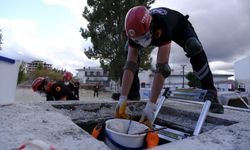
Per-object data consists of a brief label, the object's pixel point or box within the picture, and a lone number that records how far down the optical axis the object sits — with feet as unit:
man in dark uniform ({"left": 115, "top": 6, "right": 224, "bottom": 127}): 5.78
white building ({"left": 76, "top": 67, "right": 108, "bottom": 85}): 177.39
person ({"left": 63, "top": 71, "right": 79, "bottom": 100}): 20.56
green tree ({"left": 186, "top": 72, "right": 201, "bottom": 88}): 92.31
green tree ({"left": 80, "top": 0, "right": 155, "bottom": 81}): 54.34
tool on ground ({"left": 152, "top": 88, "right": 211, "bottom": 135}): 5.14
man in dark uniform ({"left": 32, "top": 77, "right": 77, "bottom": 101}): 13.34
